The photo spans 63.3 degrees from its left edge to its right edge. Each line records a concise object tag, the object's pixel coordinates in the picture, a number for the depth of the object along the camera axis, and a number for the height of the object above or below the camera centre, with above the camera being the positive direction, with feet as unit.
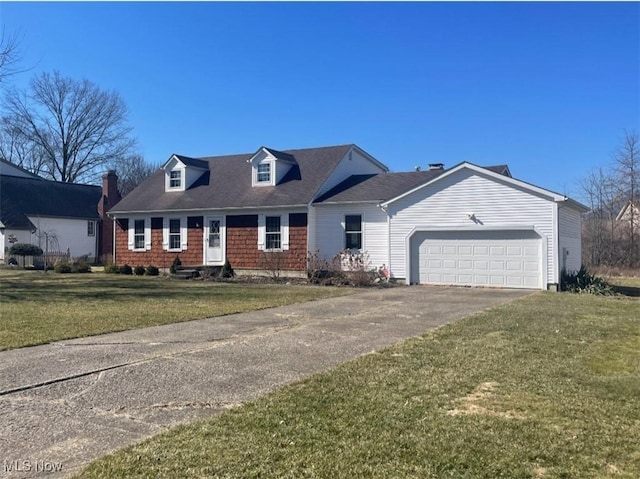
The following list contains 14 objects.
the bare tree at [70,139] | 167.84 +38.33
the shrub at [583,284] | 55.47 -3.44
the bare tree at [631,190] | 114.73 +15.11
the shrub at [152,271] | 80.08 -2.56
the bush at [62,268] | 84.69 -2.19
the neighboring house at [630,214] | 116.16 +9.11
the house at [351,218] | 57.77 +4.83
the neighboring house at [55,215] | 111.75 +9.05
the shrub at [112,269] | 83.05 -2.34
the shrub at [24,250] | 102.78 +0.93
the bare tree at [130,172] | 189.37 +31.79
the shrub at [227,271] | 74.54 -2.43
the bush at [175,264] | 78.07 -1.56
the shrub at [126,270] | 82.23 -2.46
